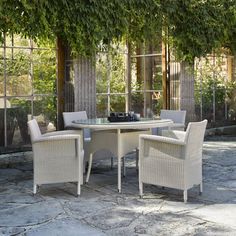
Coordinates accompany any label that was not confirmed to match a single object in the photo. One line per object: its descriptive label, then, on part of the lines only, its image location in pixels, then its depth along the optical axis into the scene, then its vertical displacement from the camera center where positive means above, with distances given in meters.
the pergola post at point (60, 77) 6.35 +0.41
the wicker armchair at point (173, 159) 3.63 -0.51
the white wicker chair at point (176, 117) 5.29 -0.19
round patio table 4.11 -0.31
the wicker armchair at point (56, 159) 3.85 -0.52
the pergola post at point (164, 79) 7.68 +0.44
